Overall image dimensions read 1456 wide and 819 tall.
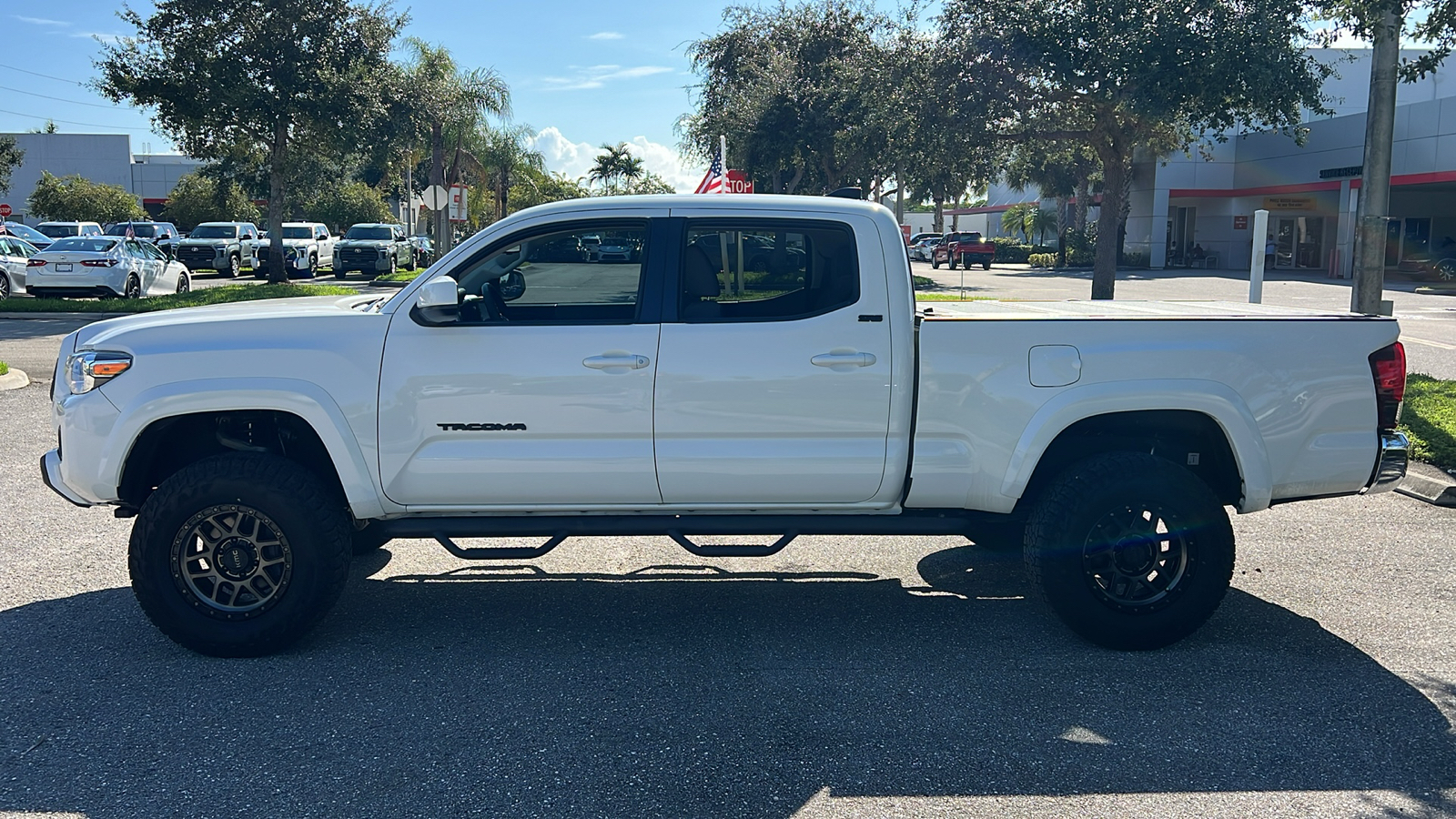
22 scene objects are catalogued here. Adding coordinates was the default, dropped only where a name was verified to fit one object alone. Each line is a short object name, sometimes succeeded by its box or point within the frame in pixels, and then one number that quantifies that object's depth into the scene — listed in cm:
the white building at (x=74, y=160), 7056
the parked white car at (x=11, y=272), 2472
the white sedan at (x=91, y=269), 2344
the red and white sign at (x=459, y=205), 3391
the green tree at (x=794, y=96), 3547
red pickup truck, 5088
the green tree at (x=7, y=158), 5803
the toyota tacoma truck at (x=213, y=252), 3697
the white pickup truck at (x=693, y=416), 504
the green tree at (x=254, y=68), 2503
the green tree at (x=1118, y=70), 1881
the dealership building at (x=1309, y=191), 3975
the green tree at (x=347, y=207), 7006
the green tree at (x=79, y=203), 5872
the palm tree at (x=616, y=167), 11575
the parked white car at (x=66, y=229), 4238
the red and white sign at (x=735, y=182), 2327
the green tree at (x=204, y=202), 6375
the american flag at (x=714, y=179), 1922
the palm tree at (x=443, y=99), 3019
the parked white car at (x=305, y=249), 3528
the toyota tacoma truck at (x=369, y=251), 3634
